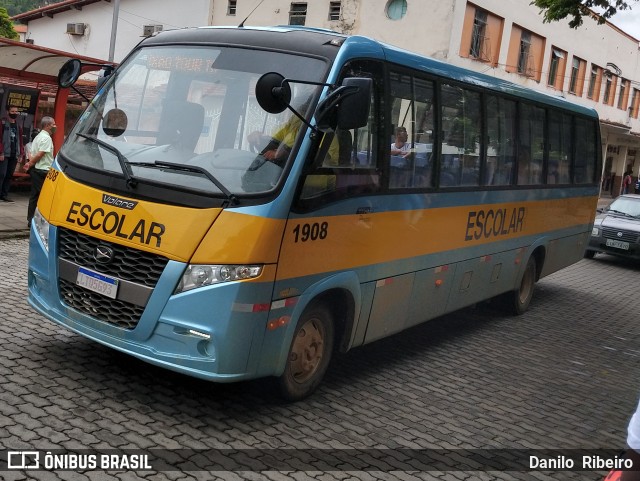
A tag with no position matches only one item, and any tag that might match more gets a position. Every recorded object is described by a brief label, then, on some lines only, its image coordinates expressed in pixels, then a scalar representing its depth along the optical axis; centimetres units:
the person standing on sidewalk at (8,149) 1480
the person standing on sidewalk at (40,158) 1186
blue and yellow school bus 506
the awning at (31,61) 1382
